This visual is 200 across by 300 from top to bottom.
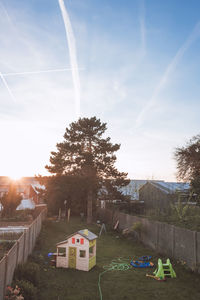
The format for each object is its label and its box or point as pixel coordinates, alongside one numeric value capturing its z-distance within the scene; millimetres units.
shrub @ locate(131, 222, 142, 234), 18344
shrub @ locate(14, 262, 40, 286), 9073
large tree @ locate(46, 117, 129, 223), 29266
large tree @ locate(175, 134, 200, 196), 24516
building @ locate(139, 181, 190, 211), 30328
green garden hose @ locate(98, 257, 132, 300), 12129
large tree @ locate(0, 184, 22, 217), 31248
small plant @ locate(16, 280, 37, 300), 7765
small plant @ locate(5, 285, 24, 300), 6934
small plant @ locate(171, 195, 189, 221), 15611
